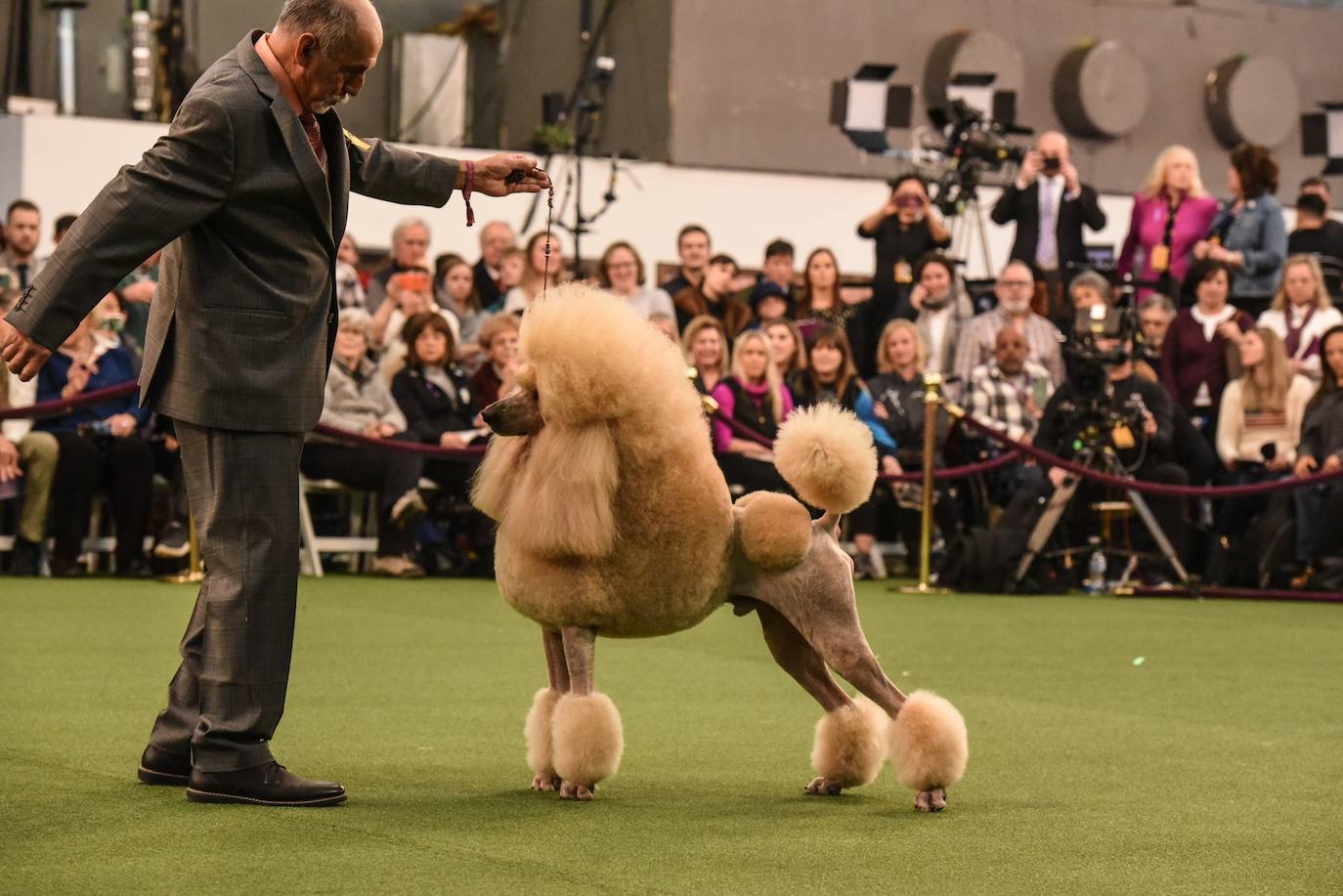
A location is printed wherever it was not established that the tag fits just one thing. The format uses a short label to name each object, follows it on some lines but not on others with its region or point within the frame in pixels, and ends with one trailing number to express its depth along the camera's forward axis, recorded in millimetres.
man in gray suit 4223
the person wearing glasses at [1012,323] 12414
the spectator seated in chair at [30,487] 10570
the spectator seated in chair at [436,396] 11445
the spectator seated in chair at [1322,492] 11312
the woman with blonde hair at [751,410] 11414
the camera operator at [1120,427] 11445
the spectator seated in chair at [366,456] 11227
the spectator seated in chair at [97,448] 10680
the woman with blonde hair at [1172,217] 13352
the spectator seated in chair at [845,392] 11781
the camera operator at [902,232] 13200
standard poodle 4480
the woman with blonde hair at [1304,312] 12336
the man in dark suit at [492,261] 12672
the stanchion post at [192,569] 10445
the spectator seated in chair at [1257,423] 11781
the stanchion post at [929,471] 11055
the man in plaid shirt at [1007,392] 12125
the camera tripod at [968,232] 15297
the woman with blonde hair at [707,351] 11625
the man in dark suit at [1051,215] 13812
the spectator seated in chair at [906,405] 12039
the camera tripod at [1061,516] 11297
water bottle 11375
